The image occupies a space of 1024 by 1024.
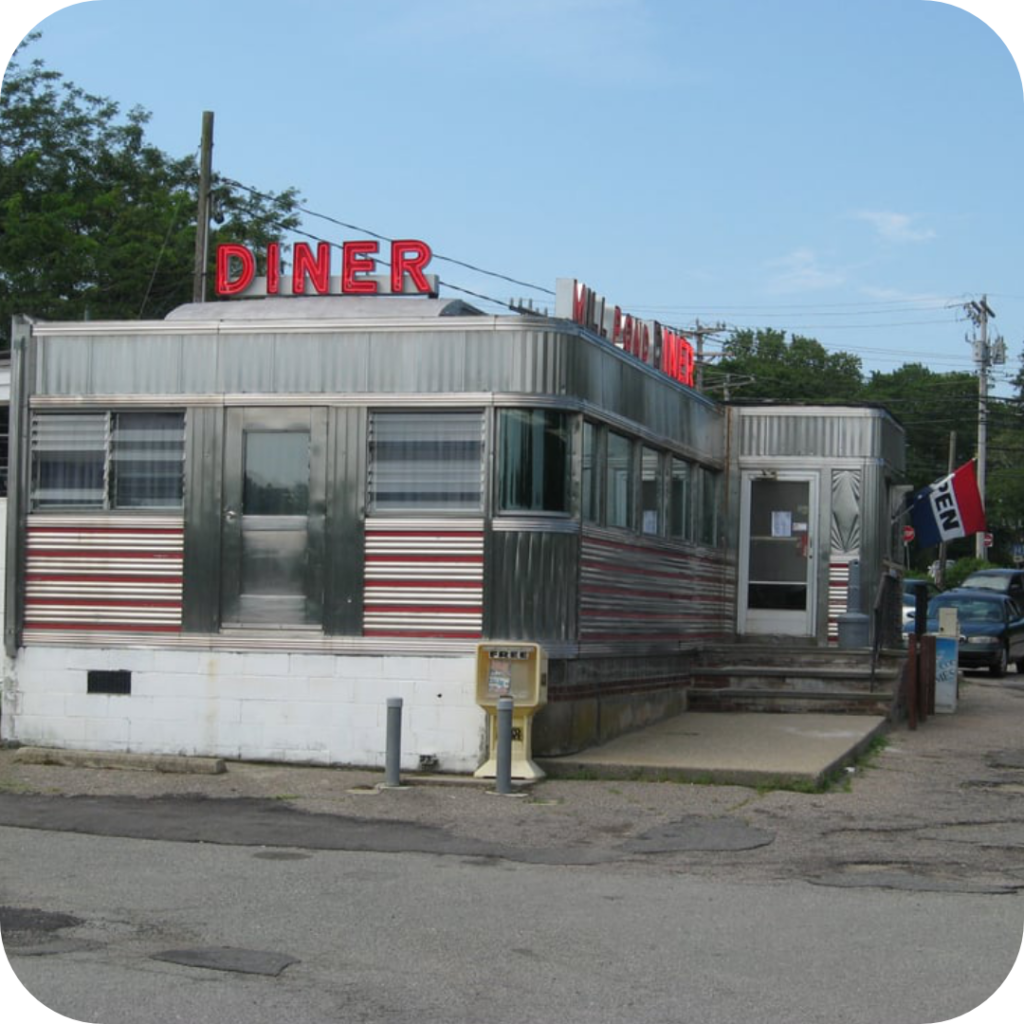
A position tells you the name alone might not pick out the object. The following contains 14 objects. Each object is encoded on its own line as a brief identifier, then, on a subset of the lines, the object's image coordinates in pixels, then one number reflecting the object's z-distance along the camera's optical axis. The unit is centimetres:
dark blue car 3222
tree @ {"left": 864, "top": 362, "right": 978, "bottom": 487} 7612
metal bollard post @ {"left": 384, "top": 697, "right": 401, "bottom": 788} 1386
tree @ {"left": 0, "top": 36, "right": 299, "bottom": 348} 3831
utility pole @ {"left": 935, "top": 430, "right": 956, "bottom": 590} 5872
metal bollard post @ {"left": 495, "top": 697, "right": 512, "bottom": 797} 1350
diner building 1479
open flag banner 2311
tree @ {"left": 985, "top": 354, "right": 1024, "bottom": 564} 7100
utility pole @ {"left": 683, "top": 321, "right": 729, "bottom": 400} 6101
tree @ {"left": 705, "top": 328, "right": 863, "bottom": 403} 7362
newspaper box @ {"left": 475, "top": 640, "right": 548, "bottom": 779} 1408
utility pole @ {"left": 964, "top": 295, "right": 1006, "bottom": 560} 5684
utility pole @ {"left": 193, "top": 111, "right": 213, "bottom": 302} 2944
